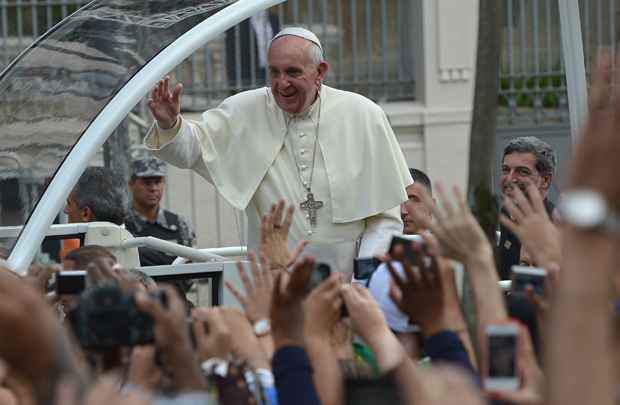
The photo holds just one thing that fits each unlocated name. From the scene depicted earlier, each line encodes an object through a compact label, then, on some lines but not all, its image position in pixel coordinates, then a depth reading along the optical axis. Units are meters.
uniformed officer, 18.33
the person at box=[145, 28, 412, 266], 12.63
